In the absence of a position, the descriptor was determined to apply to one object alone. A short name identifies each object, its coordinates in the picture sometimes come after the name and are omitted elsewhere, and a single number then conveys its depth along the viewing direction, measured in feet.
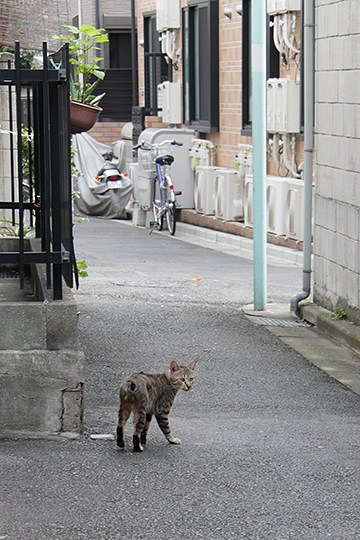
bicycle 68.64
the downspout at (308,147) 37.14
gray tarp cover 85.66
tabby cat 19.94
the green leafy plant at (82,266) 32.17
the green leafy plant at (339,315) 34.33
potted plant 29.89
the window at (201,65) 69.36
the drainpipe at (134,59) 88.48
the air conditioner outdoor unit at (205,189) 68.70
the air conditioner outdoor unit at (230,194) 65.10
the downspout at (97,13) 102.01
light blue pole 36.63
